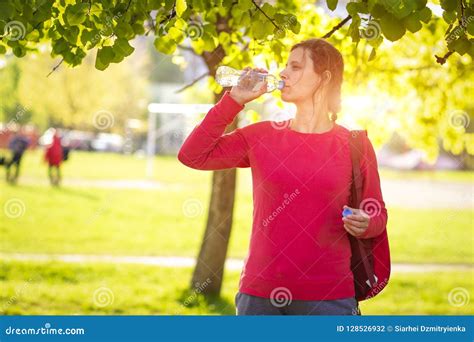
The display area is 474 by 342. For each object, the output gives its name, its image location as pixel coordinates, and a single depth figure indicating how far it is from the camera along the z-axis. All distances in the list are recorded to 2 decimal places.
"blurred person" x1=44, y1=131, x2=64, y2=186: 23.36
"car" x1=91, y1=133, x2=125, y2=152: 62.03
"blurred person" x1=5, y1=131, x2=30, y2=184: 22.77
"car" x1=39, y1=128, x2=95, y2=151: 54.31
